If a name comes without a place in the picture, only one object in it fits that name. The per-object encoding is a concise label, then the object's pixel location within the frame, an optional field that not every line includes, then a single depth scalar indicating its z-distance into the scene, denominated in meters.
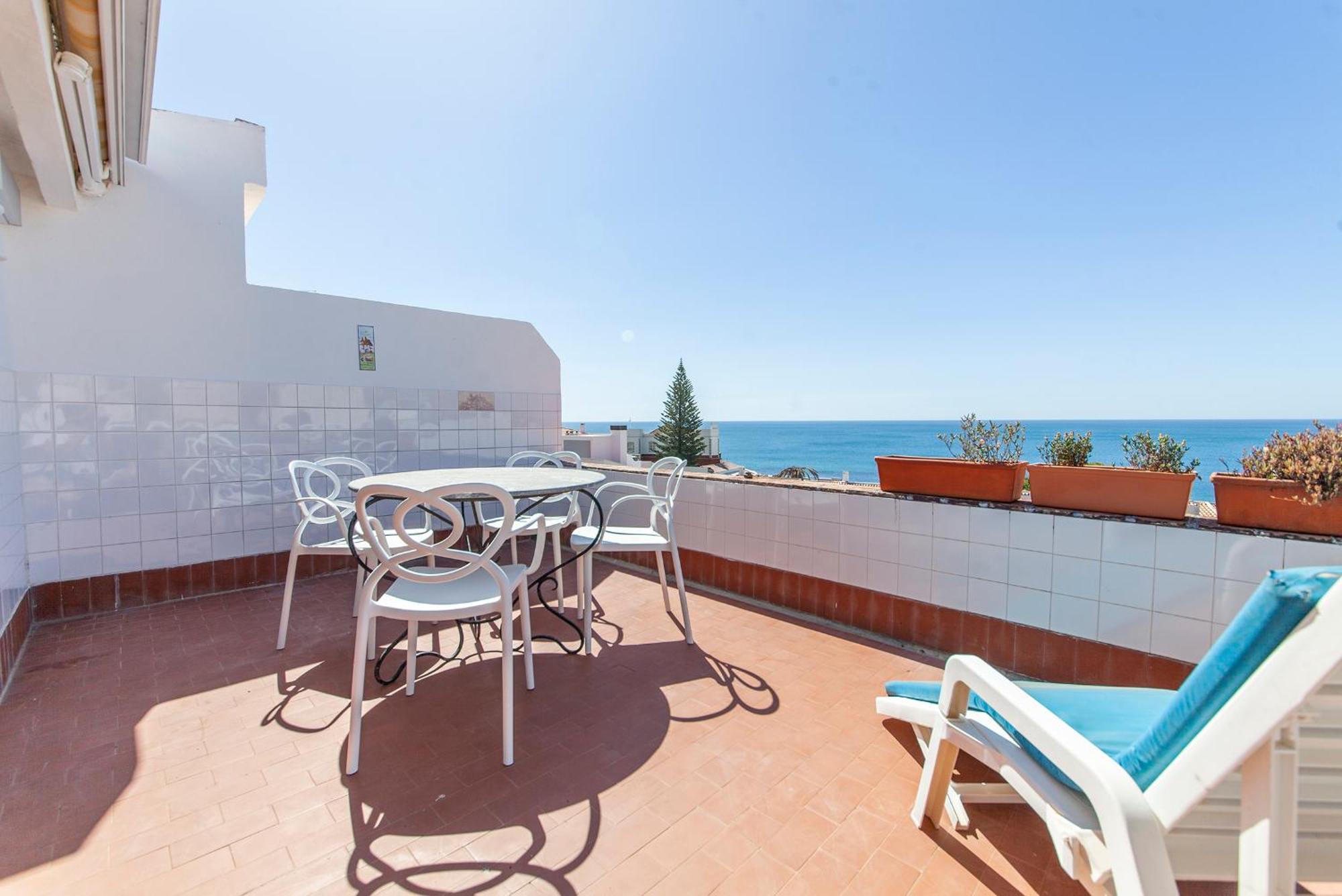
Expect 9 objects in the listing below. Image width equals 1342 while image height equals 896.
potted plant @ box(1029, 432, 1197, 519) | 2.03
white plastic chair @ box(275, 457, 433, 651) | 2.61
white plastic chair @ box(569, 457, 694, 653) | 2.64
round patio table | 2.10
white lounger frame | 0.73
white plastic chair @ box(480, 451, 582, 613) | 2.96
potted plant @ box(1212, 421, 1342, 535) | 1.73
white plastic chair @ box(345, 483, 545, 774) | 1.65
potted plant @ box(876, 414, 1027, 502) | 2.41
